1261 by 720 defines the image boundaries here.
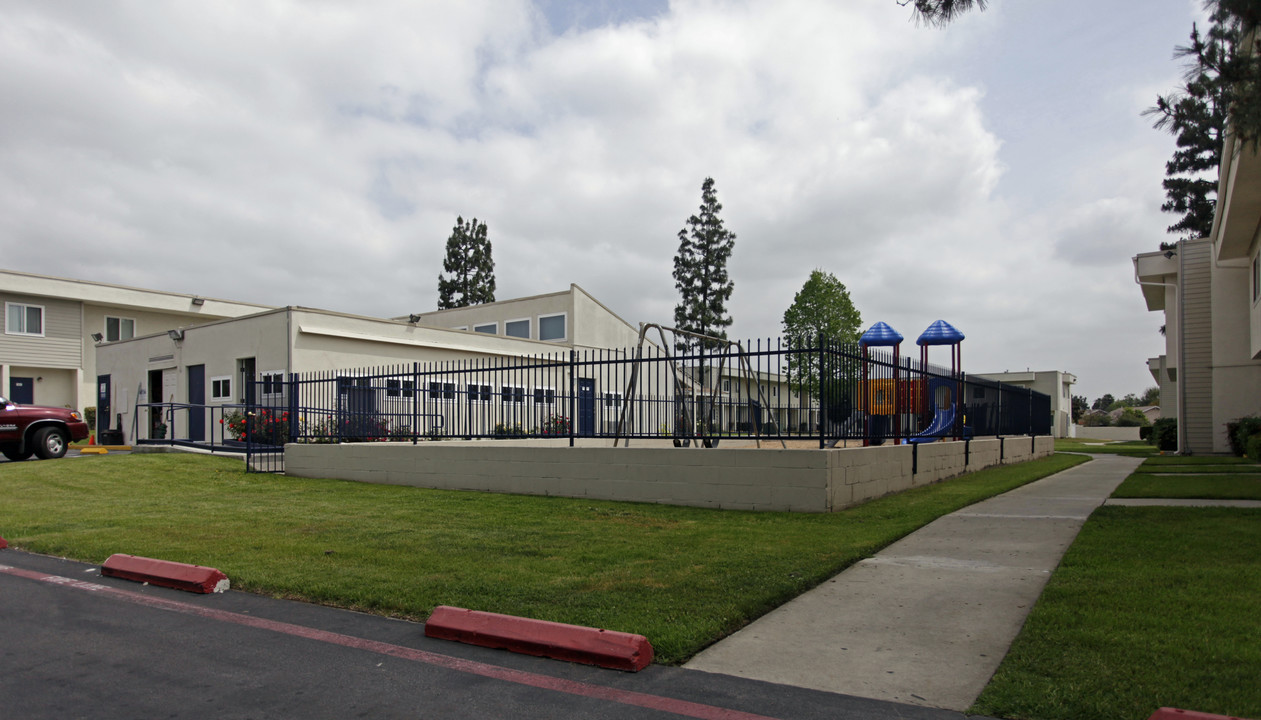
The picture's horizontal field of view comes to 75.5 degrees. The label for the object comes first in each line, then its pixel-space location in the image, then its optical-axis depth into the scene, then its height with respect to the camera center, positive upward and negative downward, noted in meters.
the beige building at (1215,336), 21.16 +1.20
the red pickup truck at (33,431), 18.30 -1.05
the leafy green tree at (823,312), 39.28 +3.37
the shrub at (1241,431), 20.67 -1.41
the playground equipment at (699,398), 11.63 -0.27
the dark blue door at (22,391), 33.97 -0.24
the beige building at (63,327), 33.59 +2.56
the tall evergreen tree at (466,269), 58.00 +8.16
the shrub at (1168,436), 27.66 -1.99
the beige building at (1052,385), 61.47 -0.46
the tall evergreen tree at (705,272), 52.91 +7.14
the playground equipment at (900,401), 12.16 -0.36
